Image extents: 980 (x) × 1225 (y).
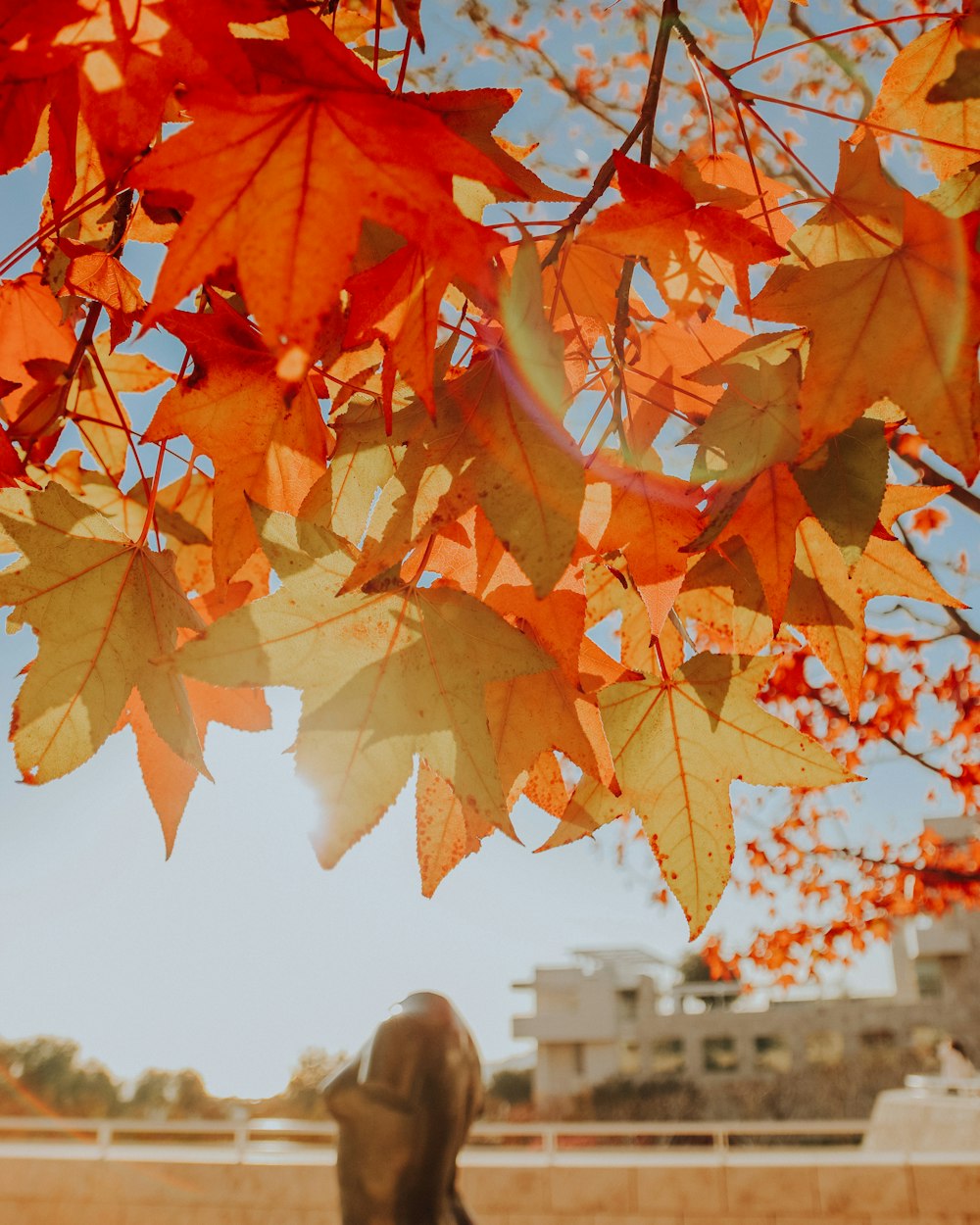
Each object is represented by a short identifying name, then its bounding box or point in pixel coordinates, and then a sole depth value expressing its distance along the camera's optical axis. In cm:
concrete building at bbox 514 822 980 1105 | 1850
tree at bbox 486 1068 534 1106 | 2077
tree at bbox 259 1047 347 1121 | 1569
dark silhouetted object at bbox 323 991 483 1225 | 226
